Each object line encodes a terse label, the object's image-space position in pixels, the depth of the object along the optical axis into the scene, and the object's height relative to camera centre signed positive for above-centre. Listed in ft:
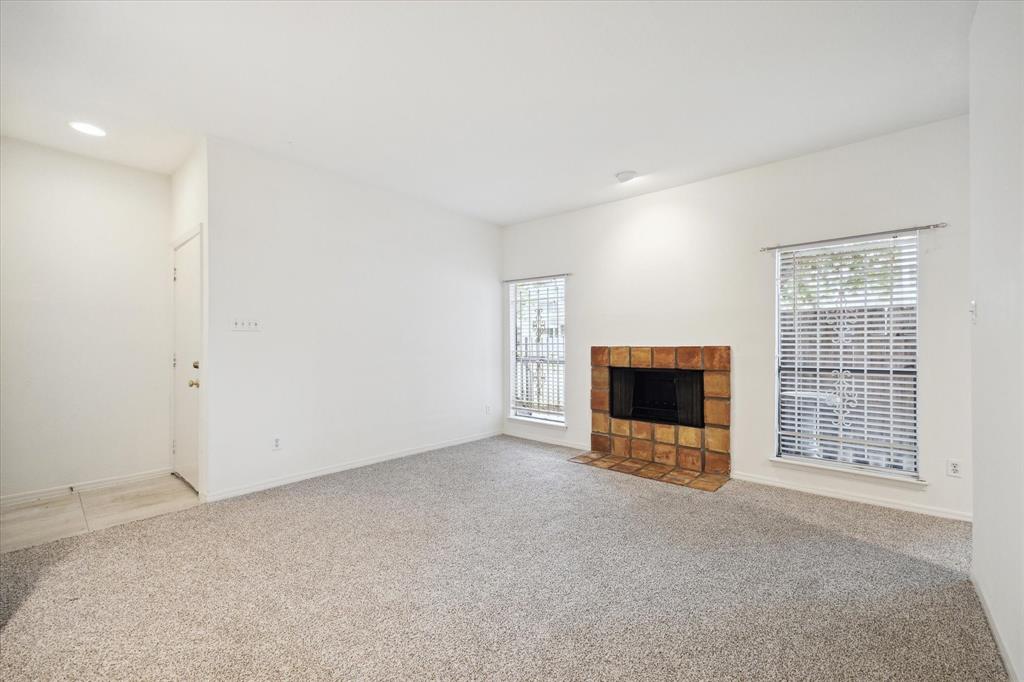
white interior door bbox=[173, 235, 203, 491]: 11.96 -0.42
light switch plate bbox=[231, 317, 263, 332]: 11.74 +0.36
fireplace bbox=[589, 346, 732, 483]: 13.41 -2.38
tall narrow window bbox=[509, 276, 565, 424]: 17.57 -0.37
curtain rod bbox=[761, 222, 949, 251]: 10.19 +2.48
